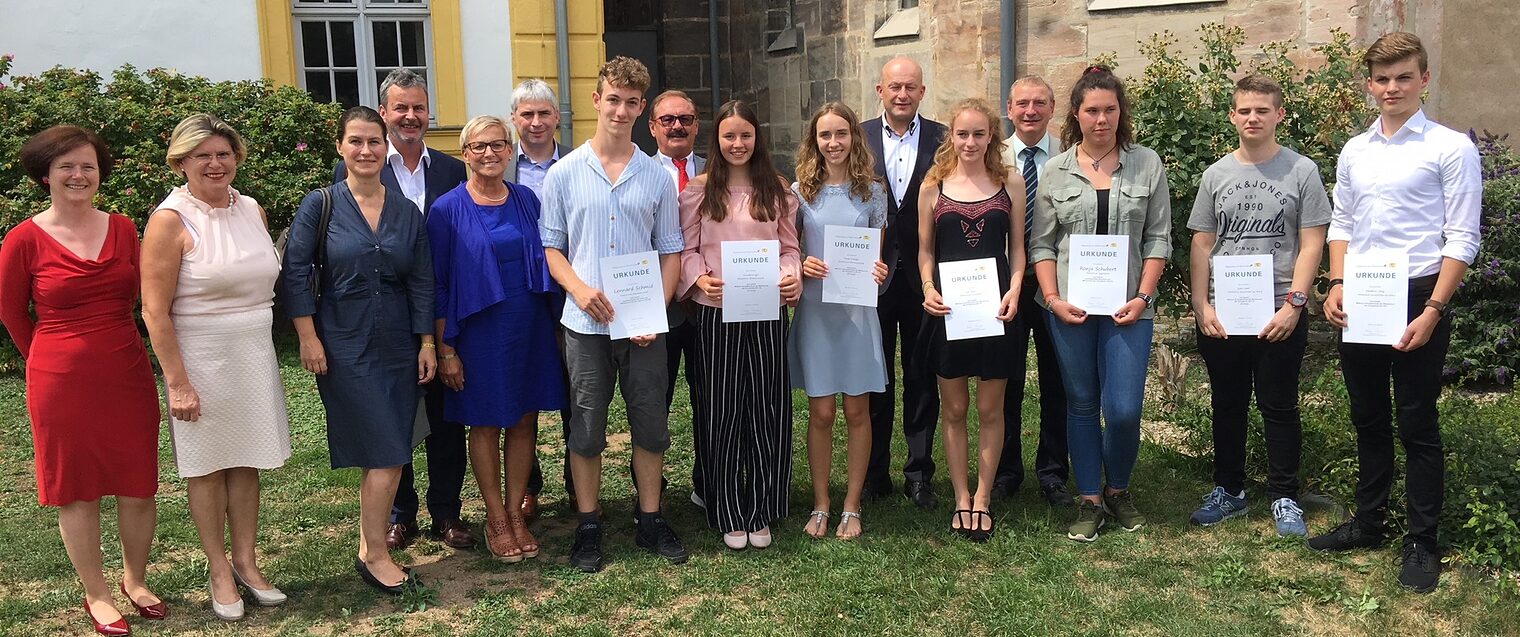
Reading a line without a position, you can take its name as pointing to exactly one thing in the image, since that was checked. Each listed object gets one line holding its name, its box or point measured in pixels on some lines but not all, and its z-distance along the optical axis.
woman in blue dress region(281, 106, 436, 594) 4.41
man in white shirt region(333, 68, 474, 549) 5.04
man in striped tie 5.35
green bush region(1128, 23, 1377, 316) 7.18
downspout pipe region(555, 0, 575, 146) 10.57
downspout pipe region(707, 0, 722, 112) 16.59
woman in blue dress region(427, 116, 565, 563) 4.67
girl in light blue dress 4.93
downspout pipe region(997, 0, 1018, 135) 10.79
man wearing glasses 5.05
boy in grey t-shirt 4.84
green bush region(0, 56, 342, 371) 8.98
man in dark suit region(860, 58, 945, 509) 5.35
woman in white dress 4.15
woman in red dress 4.10
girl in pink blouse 4.82
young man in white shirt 4.34
